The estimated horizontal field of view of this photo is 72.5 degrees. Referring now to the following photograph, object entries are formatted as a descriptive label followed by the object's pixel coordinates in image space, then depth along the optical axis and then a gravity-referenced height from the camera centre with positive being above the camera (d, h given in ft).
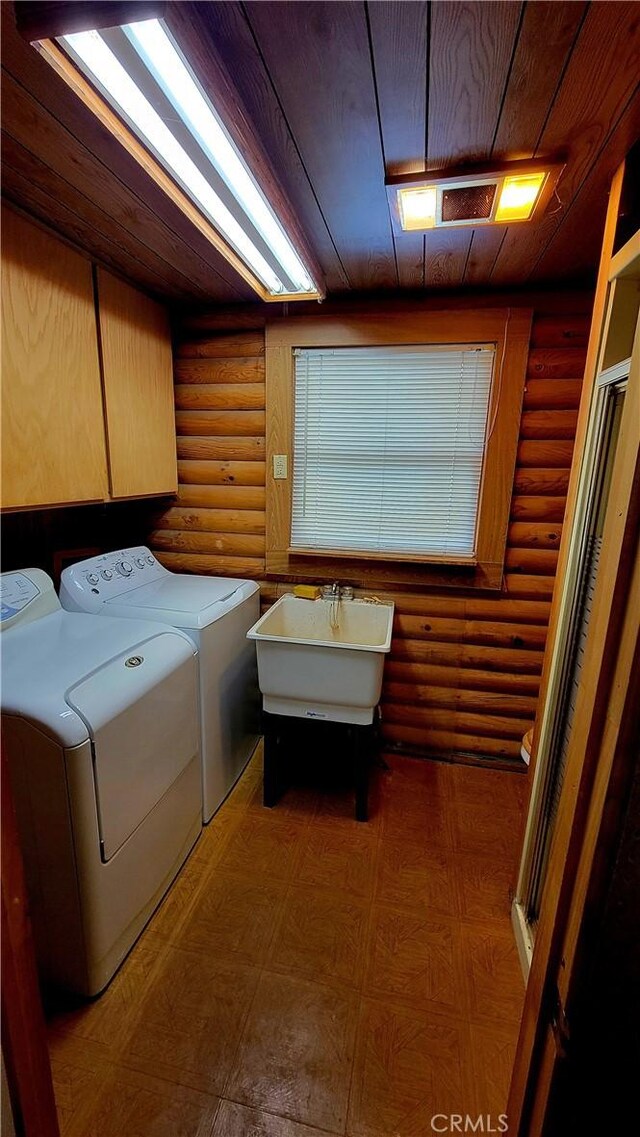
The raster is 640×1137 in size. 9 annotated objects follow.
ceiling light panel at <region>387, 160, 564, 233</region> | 3.84 +2.61
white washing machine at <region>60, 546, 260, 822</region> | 6.08 -2.09
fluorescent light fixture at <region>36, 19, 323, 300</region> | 2.78 +2.61
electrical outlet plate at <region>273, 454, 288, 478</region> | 7.64 +0.09
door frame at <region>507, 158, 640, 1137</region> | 1.86 -1.38
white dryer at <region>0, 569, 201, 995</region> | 3.83 -2.88
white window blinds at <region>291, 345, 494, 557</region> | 6.98 +0.45
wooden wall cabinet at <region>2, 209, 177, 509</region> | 4.58 +1.06
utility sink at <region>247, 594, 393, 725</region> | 5.93 -2.79
